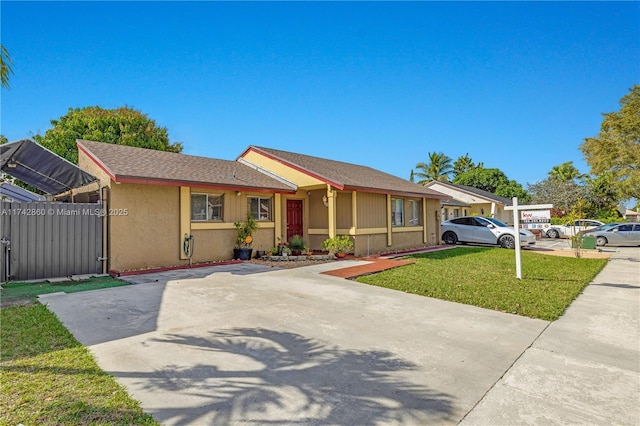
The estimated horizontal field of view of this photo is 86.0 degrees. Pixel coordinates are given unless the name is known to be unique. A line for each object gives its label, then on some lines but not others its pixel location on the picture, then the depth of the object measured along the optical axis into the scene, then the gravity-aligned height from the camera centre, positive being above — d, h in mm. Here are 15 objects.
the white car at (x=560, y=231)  25938 -876
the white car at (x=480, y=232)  17547 -636
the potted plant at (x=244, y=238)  12000 -505
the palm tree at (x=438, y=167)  47844 +7548
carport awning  8969 +1742
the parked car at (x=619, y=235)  19078 -917
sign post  8859 -528
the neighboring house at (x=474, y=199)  32469 +2055
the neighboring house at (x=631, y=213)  48956 +716
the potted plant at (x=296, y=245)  13160 -853
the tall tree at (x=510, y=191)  47125 +4022
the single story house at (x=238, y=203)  9773 +763
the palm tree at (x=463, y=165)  55844 +9158
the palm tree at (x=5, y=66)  3736 +1811
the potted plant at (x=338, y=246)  12898 -879
